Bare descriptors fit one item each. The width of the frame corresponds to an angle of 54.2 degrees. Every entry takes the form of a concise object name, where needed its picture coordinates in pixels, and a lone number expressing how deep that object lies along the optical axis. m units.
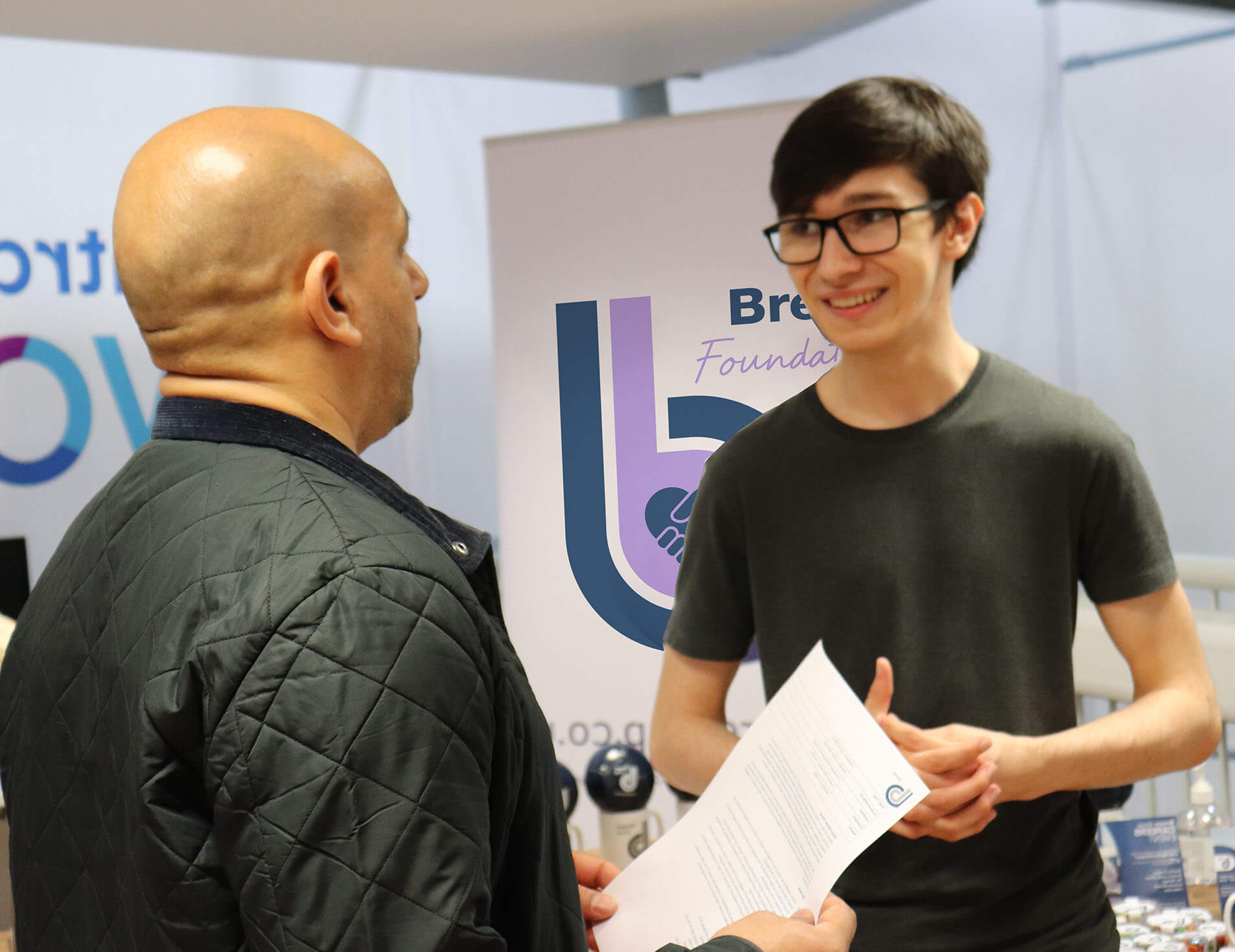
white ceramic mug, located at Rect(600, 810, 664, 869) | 2.25
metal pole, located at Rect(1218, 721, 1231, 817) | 2.80
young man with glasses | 1.31
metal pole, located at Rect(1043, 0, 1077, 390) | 5.36
